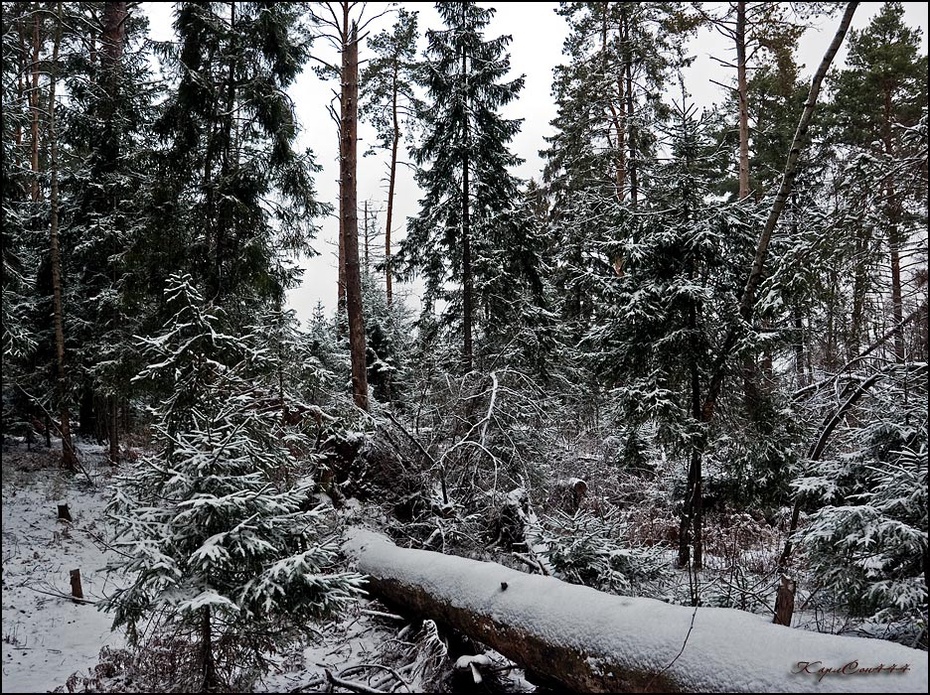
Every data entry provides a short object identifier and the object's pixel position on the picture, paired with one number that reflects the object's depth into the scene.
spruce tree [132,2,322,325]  9.91
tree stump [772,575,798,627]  3.73
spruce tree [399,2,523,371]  12.66
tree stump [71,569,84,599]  7.00
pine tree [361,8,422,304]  17.14
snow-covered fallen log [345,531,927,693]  2.98
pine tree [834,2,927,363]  14.49
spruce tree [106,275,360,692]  4.20
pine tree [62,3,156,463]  10.89
